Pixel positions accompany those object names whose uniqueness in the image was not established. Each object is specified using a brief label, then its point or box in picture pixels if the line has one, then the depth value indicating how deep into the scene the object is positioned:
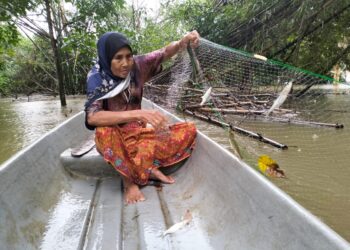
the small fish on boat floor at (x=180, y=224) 1.62
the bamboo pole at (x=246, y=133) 3.51
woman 1.97
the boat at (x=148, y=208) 1.19
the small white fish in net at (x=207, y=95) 2.62
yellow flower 2.22
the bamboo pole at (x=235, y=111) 4.67
